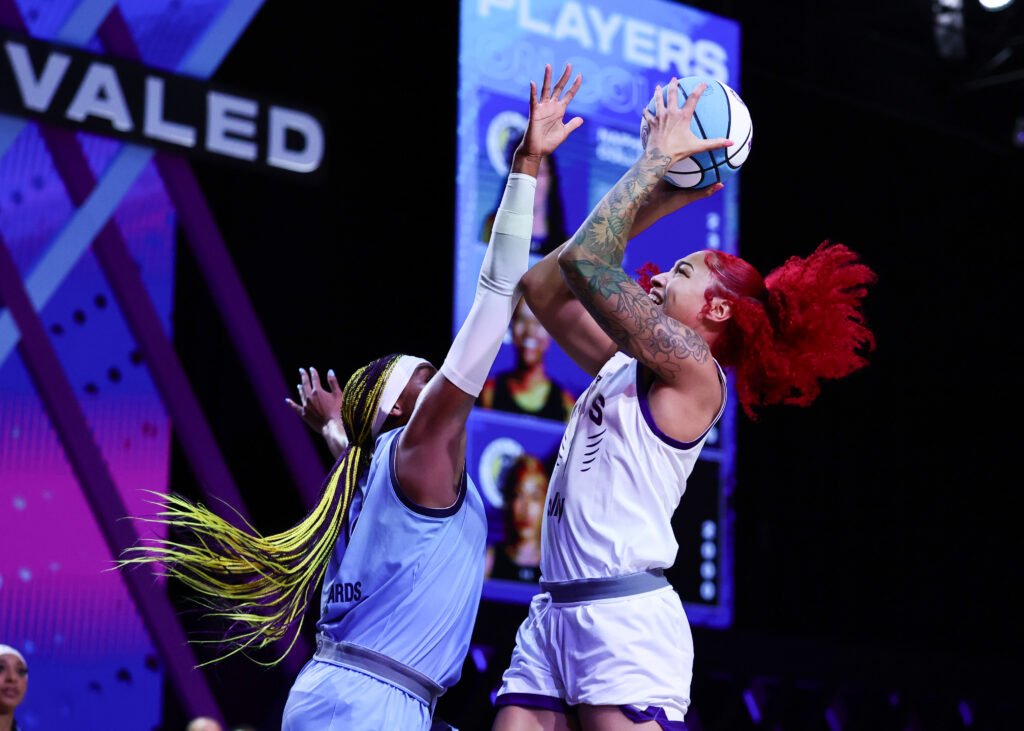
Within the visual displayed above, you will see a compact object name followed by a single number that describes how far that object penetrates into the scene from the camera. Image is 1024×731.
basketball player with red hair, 5.53
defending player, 5.55
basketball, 6.21
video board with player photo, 12.77
